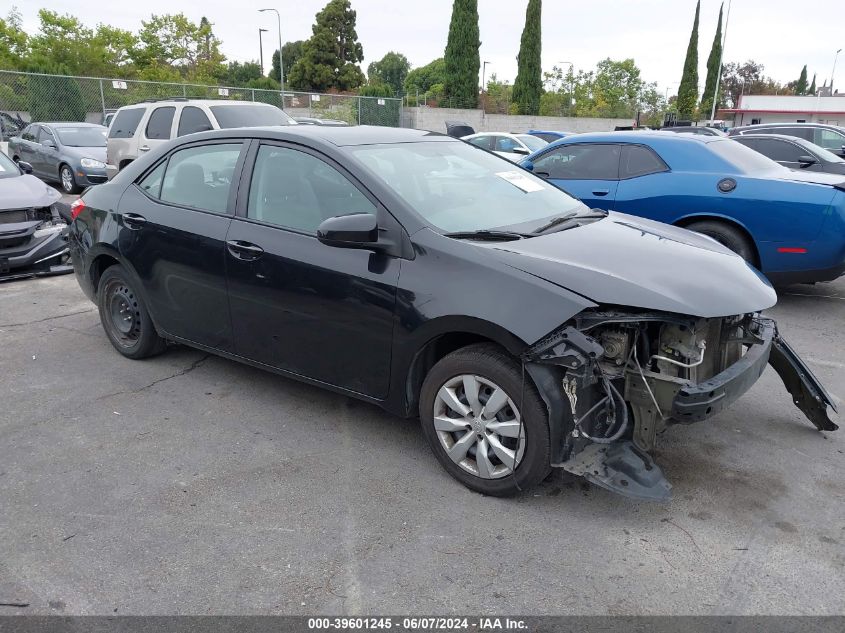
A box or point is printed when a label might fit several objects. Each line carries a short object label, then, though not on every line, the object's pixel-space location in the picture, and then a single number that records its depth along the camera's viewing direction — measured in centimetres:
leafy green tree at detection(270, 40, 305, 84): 8581
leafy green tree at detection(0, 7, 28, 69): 4142
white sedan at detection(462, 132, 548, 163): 1677
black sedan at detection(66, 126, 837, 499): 303
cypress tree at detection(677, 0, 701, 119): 4596
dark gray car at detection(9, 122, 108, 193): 1398
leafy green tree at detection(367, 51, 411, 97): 11481
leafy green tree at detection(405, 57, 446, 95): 10744
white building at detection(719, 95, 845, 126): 5622
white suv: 1108
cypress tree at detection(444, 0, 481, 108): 3712
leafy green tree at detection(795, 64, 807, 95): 10026
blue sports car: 609
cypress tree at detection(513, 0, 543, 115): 3906
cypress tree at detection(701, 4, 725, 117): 5256
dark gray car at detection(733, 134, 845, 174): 1084
